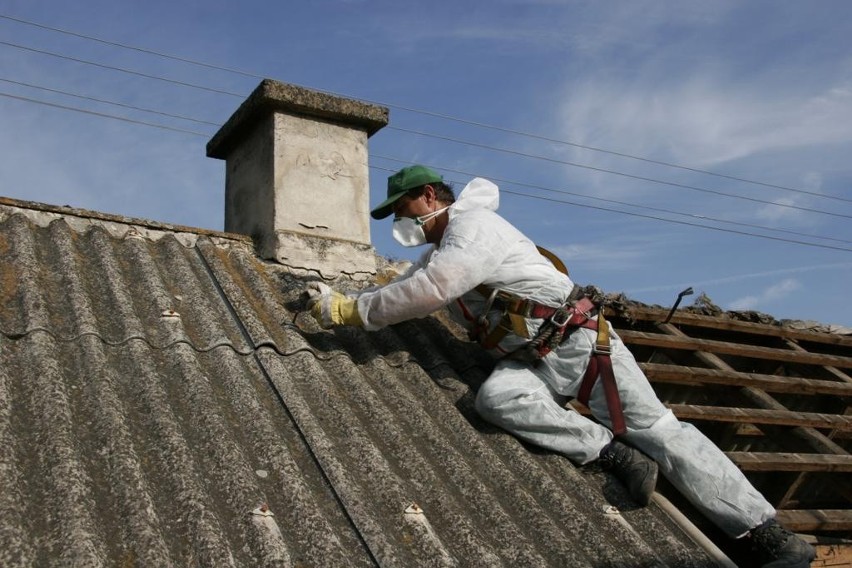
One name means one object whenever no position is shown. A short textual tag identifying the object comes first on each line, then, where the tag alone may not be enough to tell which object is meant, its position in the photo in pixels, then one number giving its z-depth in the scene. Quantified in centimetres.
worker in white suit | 327
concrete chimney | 446
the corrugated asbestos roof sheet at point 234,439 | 227
